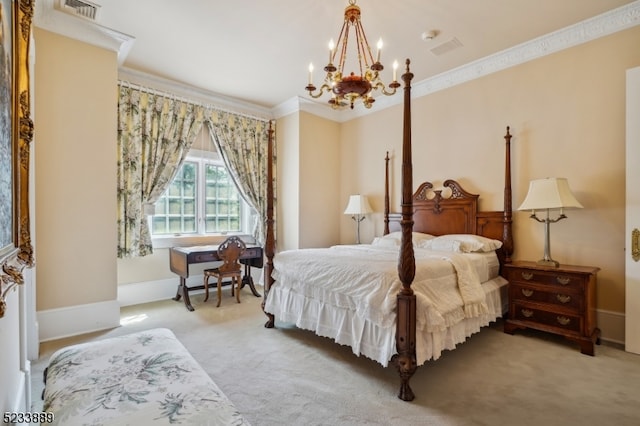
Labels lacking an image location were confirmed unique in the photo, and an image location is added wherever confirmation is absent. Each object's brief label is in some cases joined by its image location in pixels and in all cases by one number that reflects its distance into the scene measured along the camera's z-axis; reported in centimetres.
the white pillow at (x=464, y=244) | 332
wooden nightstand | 270
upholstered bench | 108
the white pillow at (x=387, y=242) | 389
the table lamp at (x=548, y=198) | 283
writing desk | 394
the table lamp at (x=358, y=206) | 489
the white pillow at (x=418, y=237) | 376
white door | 268
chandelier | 217
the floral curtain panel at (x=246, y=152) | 482
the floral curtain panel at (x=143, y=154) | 388
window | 454
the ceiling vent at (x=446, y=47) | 336
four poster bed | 212
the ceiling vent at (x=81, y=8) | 278
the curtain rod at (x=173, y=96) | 396
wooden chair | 407
